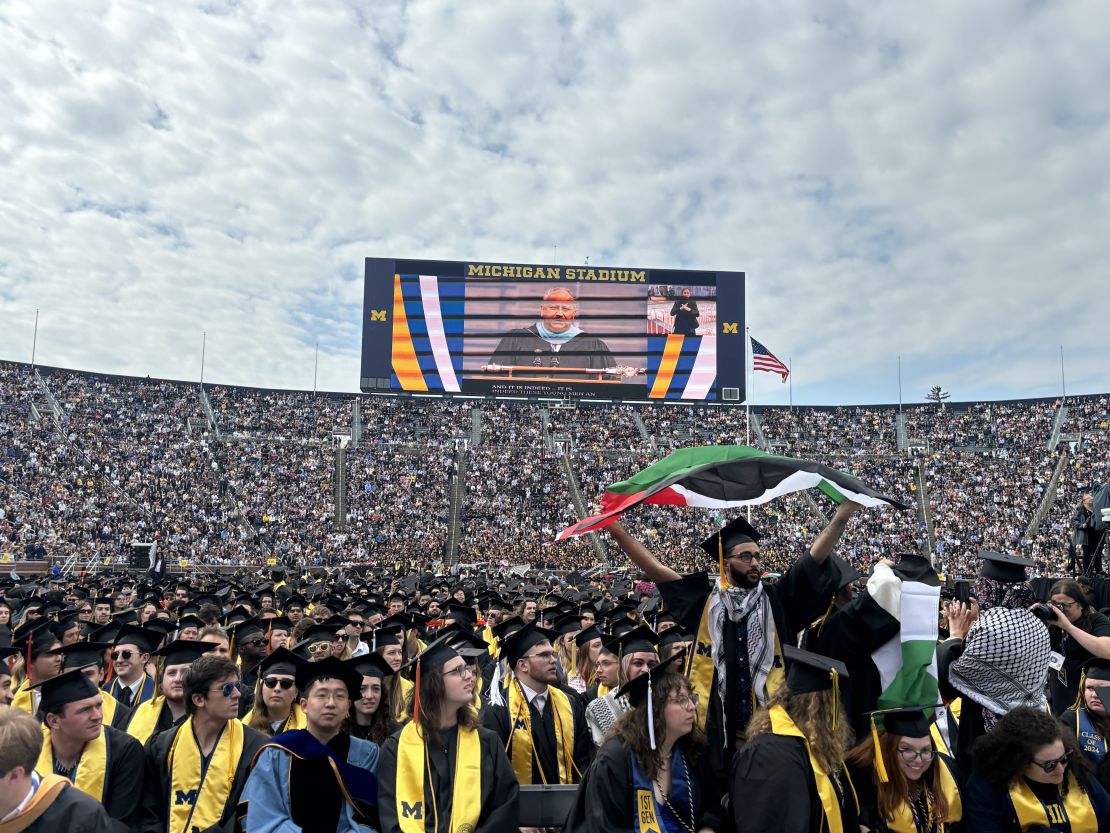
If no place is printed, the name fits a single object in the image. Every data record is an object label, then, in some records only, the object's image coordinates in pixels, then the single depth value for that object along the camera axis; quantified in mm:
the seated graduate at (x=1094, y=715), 4359
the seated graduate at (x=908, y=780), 3615
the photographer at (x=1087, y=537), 13102
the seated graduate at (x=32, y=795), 2924
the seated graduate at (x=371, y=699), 5309
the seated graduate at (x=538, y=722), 5398
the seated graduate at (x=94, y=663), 5688
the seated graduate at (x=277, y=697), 5324
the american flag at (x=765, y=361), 30672
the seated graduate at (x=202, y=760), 4387
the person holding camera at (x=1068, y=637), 5867
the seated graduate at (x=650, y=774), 3514
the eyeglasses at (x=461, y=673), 4168
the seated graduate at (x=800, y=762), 3121
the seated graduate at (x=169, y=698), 5461
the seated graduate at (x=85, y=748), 4258
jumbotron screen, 39094
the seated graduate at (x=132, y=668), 7125
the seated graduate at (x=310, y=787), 3893
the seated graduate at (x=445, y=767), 3916
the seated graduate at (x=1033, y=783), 3430
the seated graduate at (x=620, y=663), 5191
